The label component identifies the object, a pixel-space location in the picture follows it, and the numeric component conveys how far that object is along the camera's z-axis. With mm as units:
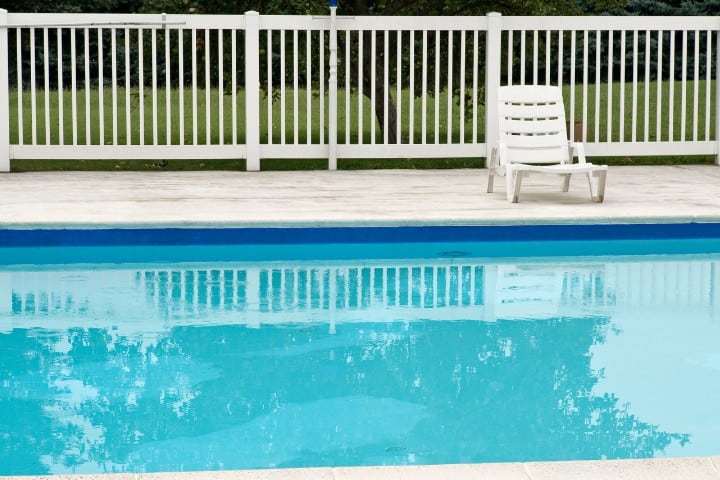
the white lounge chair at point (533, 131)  14522
